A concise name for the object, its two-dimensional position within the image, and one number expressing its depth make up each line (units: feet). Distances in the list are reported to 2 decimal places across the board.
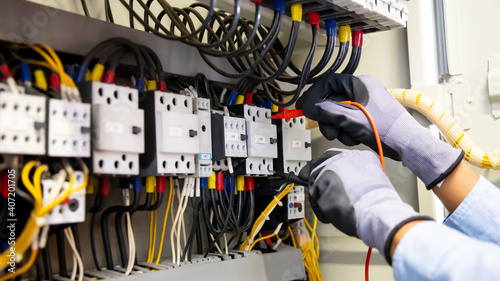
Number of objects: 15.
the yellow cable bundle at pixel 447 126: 4.47
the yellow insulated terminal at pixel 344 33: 4.42
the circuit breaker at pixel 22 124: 2.56
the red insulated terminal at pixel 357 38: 4.56
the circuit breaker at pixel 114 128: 3.00
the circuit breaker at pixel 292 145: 4.74
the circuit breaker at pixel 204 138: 3.83
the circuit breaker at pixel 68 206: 2.71
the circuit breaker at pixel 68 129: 2.75
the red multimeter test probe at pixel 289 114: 4.37
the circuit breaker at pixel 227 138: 4.09
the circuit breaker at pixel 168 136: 3.43
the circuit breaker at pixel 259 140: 4.35
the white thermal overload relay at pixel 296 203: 4.84
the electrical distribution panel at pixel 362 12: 3.88
